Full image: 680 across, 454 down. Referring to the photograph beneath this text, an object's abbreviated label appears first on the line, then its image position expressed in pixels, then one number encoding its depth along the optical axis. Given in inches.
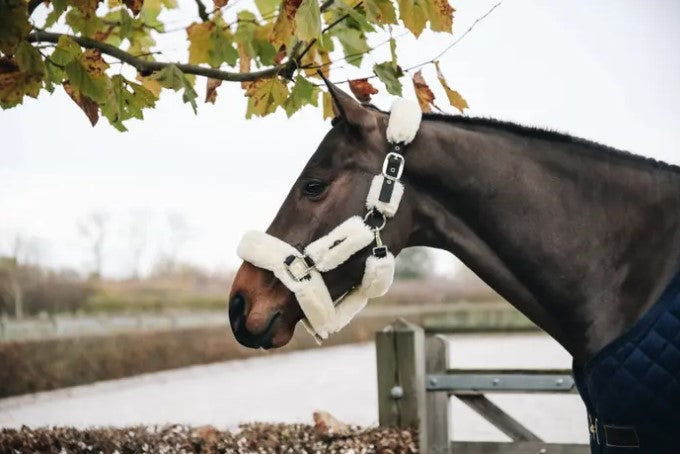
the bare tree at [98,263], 960.3
